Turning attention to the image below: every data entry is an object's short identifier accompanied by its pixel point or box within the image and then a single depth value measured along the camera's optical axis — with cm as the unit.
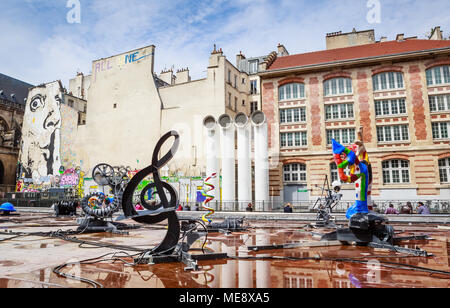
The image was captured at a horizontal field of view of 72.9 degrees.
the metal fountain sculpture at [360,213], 834
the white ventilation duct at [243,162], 2516
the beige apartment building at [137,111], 3269
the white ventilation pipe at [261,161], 2509
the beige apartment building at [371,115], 2484
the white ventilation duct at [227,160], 2527
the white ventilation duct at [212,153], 2605
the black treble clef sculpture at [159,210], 638
